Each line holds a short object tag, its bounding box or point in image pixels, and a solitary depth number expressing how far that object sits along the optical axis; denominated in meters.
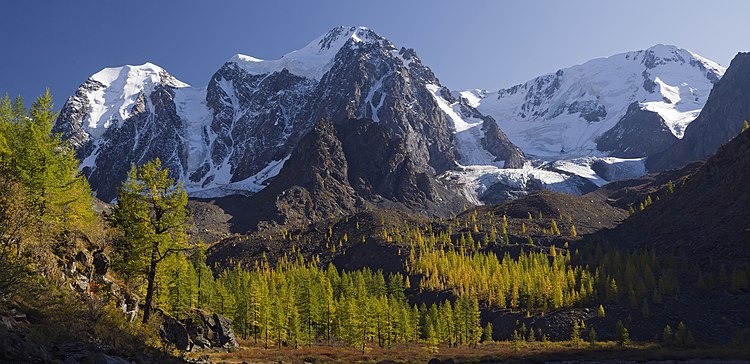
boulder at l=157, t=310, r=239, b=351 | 41.12
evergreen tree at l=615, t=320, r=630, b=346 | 87.75
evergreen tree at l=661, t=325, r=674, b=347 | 87.01
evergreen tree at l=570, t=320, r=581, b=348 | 93.44
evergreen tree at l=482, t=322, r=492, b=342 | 106.73
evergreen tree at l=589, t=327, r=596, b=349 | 86.50
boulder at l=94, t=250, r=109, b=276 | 34.00
